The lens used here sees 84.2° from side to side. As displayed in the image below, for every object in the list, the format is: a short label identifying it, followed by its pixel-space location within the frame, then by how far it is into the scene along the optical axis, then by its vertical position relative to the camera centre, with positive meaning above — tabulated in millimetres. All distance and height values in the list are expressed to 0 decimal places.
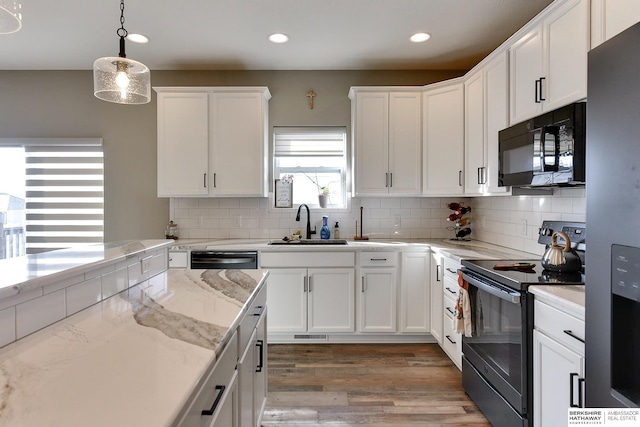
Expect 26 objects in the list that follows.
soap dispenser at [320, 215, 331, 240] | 3625 -228
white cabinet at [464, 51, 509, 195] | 2562 +702
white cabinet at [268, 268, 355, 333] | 3154 -806
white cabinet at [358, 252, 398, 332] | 3176 -739
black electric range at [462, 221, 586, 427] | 1695 -664
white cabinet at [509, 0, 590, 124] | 1825 +870
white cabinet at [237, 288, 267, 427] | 1378 -693
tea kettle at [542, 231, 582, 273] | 1842 -259
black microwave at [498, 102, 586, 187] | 1799 +345
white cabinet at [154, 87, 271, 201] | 3371 +654
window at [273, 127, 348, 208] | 3789 +532
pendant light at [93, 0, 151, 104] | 1853 +706
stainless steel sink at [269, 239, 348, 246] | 3378 -311
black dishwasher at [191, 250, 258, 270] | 3125 -438
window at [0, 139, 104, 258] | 3672 +191
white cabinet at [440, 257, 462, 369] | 2635 -808
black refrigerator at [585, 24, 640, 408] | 928 -33
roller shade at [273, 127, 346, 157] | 3799 +719
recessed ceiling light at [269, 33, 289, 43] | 2973 +1468
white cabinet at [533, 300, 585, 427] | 1397 -653
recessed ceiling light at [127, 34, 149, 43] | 2976 +1464
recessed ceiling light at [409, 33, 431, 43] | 2977 +1479
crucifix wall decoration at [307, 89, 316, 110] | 3705 +1201
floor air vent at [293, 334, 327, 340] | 3240 -1166
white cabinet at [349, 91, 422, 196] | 3391 +671
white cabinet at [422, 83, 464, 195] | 3178 +648
